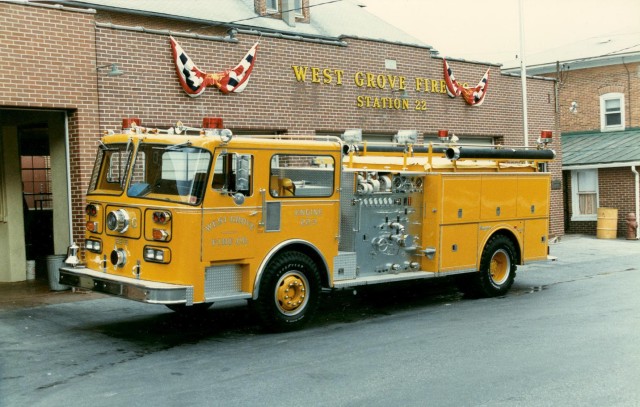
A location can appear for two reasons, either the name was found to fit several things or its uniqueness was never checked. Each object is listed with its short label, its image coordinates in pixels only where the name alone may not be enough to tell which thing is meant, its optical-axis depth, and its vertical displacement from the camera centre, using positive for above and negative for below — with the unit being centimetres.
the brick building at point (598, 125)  2542 +224
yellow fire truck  895 -31
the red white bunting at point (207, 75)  1398 +220
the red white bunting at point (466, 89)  1925 +248
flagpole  2077 +240
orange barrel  2464 -124
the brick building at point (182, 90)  1252 +204
